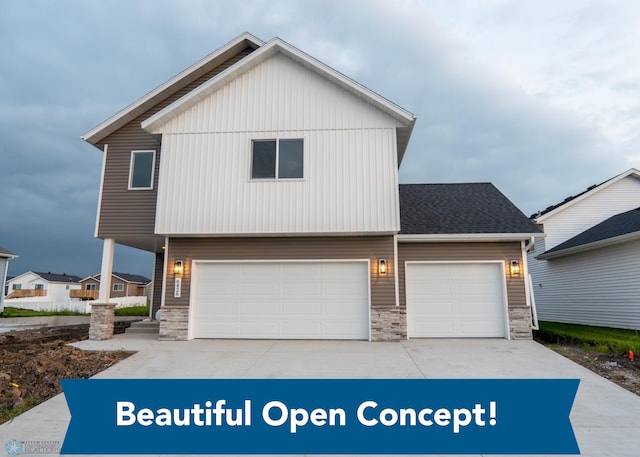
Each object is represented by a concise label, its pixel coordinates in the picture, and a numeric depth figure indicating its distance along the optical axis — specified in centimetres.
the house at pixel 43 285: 4538
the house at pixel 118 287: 4850
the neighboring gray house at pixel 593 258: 1144
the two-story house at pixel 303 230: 938
